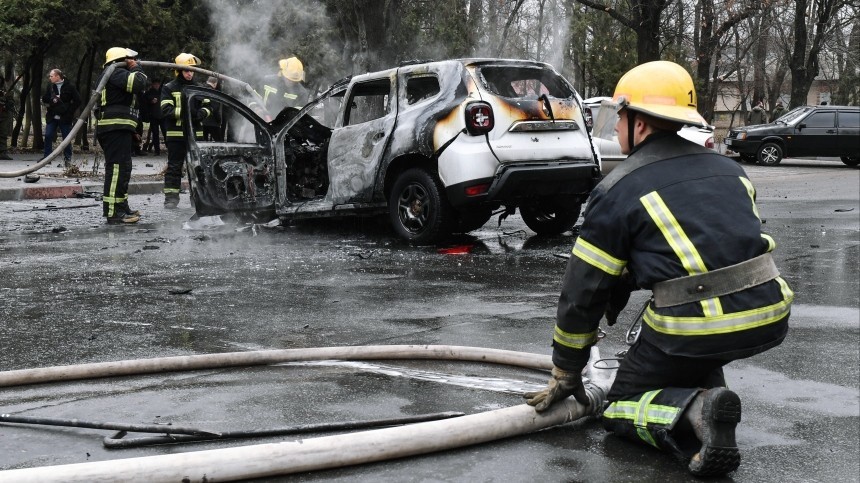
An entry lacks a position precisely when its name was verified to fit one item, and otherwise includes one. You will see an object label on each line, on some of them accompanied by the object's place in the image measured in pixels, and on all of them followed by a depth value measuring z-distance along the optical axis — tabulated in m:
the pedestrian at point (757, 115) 32.44
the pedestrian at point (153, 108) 21.48
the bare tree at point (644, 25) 23.95
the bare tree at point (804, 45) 34.16
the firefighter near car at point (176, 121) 11.53
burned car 9.01
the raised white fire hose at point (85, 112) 10.57
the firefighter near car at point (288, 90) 13.27
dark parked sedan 25.77
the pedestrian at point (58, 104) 20.11
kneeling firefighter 3.21
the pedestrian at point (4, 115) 19.43
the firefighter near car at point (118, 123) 11.36
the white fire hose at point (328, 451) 2.92
